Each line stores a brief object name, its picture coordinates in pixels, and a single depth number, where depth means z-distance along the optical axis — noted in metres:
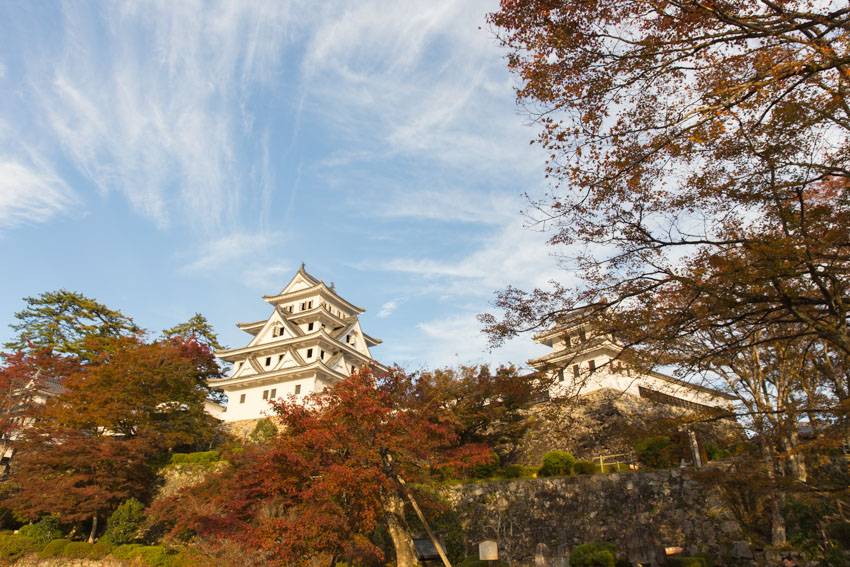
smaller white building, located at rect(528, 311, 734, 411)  24.88
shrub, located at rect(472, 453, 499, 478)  19.83
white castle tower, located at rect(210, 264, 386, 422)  29.78
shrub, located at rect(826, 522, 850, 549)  11.66
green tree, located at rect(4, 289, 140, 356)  33.94
